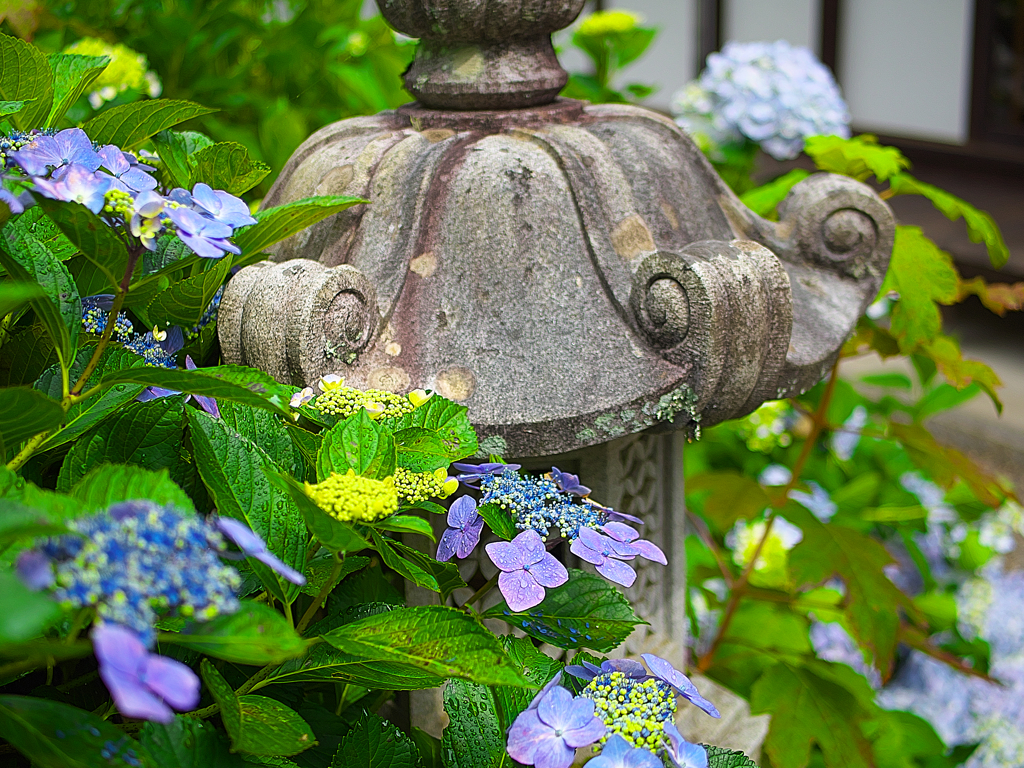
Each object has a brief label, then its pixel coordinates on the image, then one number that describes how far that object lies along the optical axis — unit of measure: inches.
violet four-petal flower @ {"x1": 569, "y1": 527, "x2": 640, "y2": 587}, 26.1
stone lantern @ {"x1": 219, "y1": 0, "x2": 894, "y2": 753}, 35.8
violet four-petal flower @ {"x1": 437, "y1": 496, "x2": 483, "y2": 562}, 26.7
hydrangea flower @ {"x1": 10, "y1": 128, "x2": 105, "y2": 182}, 23.8
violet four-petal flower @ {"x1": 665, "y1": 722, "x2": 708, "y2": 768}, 22.1
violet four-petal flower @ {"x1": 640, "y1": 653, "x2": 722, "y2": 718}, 24.1
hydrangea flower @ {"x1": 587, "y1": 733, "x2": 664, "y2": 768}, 21.3
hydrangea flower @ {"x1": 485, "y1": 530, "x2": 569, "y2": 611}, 25.7
